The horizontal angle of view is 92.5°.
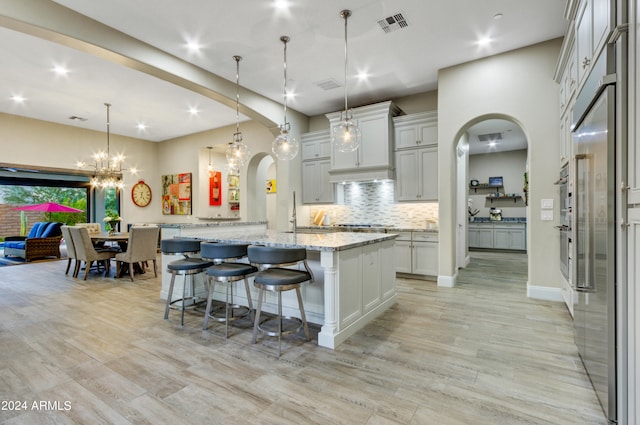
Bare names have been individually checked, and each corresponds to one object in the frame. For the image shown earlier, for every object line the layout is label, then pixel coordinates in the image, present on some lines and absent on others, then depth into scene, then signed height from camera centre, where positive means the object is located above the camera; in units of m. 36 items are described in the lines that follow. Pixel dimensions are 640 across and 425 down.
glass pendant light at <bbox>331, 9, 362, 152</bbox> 3.66 +0.91
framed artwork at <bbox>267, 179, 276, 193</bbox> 10.73 +0.83
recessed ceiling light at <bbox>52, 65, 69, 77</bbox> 4.72 +2.21
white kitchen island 2.74 -0.72
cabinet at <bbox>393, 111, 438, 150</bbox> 5.27 +1.41
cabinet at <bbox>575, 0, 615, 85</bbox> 1.87 +1.27
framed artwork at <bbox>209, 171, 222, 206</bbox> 9.07 +0.67
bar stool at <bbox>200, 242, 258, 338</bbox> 2.96 -0.58
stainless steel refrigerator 1.64 -0.15
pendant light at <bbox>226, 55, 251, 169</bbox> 4.34 +0.84
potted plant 6.46 -0.18
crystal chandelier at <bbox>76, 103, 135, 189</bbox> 6.77 +0.76
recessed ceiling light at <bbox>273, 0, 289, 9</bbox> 3.27 +2.23
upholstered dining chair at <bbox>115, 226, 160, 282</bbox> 5.34 -0.65
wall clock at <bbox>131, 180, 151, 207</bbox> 9.20 +0.51
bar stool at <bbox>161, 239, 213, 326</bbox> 3.25 -0.56
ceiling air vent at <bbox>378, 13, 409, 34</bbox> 3.55 +2.23
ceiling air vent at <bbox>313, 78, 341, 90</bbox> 5.23 +2.20
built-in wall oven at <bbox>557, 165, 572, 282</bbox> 3.10 -0.16
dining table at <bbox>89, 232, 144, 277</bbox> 5.74 -0.56
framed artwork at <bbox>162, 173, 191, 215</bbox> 9.01 +0.50
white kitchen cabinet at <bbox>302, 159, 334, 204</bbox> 6.44 +0.57
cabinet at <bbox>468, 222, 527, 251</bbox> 8.67 -0.77
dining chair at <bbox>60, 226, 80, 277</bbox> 5.76 -0.68
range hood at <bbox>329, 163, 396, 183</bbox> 5.57 +0.67
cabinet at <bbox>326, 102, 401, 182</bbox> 5.53 +1.16
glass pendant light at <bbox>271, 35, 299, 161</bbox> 4.04 +0.87
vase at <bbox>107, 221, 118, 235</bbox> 6.52 -0.35
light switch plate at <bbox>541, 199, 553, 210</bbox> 4.02 +0.07
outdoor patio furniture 7.37 -0.81
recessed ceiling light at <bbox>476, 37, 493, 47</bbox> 3.99 +2.22
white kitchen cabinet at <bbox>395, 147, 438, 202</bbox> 5.29 +0.63
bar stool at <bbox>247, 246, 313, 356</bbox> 2.62 -0.58
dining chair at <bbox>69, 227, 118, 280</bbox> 5.47 -0.72
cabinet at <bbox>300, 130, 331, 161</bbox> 6.44 +1.40
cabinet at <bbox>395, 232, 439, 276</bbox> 5.06 -0.74
